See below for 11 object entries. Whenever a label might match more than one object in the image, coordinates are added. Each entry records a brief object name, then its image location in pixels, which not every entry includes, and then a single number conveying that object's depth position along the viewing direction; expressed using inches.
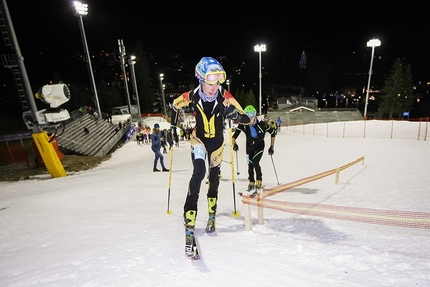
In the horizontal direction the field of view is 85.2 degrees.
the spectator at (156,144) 440.5
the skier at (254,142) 258.1
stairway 737.7
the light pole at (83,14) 928.9
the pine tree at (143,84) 2370.8
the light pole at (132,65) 1474.9
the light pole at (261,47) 1318.9
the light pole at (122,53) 1383.0
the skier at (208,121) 140.9
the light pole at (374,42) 1315.6
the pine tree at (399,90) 2190.0
